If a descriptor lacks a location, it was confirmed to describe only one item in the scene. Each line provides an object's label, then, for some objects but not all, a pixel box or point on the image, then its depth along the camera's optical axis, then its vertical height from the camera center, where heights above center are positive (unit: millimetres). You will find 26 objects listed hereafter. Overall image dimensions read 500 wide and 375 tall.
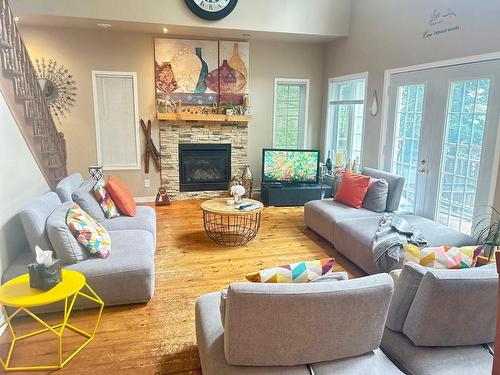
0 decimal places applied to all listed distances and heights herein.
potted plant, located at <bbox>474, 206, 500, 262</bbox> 2984 -913
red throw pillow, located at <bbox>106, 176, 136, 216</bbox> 4047 -827
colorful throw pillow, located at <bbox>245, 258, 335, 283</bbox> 1847 -738
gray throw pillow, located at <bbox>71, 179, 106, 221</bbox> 3652 -798
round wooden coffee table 4324 -1407
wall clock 5320 +1646
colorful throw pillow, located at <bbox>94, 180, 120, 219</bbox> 3922 -842
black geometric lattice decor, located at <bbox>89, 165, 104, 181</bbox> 5448 -753
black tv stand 6277 -1152
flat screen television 6457 -705
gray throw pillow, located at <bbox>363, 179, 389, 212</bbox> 4500 -832
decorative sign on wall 3943 +1137
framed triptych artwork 6074 +861
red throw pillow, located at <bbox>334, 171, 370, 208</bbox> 4641 -798
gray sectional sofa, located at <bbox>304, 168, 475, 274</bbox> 3609 -1059
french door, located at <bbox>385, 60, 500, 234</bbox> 3609 -112
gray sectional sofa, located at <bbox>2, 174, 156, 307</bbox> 2834 -1126
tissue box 2320 -972
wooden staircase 3172 +189
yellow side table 2201 -1059
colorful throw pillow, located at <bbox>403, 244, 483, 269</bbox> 2105 -735
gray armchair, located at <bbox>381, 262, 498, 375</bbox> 1763 -942
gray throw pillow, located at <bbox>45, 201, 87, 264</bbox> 2842 -931
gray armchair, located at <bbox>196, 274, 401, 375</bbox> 1618 -909
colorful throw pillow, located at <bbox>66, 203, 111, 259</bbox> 2988 -916
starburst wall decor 5691 +520
